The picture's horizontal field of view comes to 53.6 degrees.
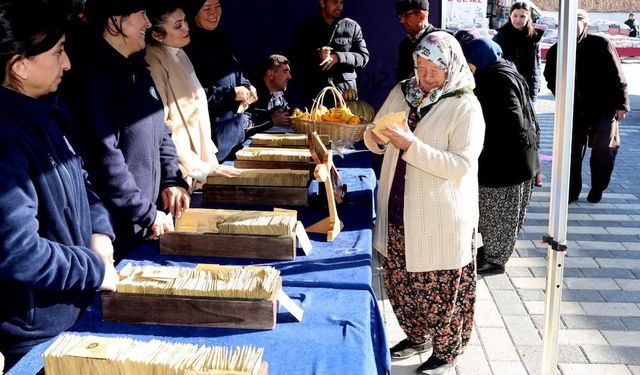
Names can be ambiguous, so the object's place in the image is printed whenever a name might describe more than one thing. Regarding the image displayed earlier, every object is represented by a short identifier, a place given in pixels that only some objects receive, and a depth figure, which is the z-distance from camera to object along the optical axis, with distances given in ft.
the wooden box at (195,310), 4.93
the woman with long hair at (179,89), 8.23
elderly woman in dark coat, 10.94
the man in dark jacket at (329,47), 15.05
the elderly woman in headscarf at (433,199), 7.43
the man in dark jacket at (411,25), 13.96
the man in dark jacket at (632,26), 69.31
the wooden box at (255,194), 8.16
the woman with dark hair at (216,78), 10.14
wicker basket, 9.66
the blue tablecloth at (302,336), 4.56
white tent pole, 6.48
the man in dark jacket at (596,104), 15.97
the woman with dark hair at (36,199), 4.37
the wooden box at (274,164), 9.18
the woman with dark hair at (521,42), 17.74
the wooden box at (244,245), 6.33
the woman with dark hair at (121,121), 6.40
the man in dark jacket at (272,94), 13.15
